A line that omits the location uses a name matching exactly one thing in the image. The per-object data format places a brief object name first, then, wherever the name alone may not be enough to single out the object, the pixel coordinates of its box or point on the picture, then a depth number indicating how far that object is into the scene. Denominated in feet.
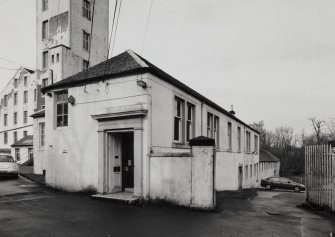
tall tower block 104.88
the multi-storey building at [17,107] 146.61
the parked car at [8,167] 57.26
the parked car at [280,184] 113.09
